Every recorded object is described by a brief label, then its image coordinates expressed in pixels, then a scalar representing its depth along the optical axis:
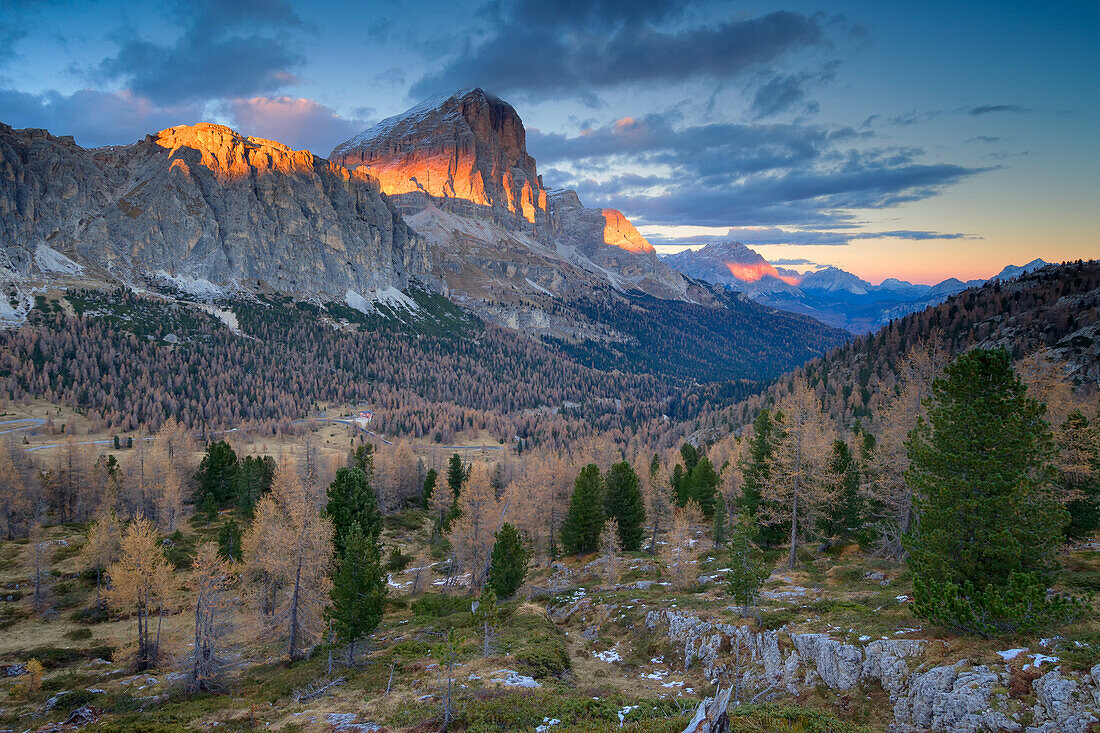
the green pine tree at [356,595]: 34.53
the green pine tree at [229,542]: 58.03
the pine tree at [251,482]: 79.25
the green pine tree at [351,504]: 50.75
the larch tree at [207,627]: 33.03
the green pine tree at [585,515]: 61.03
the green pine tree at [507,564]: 47.22
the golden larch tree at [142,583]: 36.94
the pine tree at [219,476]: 84.44
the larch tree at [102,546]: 51.12
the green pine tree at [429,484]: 93.69
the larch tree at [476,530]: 56.59
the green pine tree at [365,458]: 93.21
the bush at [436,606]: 41.44
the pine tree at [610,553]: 46.16
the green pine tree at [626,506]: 63.47
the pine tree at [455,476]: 92.81
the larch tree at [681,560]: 41.00
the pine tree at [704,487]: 69.53
